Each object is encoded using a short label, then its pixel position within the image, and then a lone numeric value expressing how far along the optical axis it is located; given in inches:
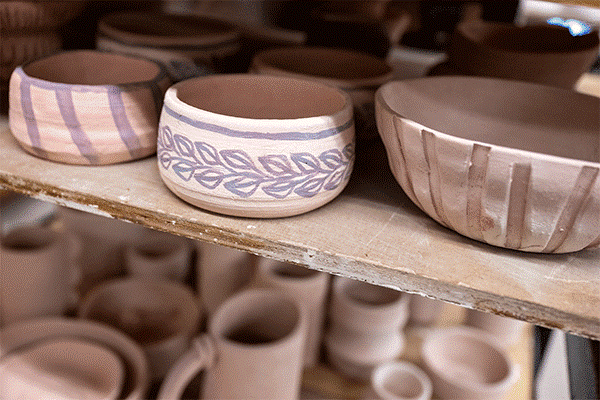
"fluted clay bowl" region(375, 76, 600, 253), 12.7
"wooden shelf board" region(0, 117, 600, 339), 13.6
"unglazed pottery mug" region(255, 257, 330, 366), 29.0
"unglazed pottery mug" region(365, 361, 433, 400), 27.2
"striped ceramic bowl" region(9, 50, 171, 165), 17.0
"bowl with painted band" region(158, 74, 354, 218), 14.5
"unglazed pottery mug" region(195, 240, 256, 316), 32.2
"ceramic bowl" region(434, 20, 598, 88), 23.2
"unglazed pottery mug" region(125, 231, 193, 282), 33.6
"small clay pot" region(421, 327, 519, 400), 26.4
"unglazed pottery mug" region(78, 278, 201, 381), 31.1
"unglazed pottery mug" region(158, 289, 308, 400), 22.6
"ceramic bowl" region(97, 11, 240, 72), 21.7
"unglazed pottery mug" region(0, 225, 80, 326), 28.8
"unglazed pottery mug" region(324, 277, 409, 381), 29.9
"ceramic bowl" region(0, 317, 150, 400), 26.5
